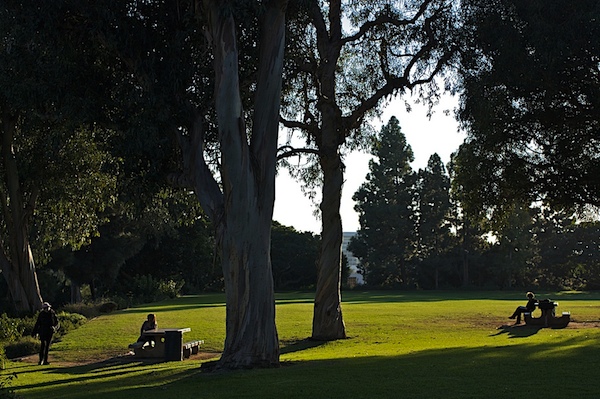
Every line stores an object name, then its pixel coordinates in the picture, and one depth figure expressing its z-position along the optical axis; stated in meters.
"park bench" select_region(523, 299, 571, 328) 28.95
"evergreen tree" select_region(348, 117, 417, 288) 89.00
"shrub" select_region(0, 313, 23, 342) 23.52
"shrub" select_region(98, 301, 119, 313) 45.06
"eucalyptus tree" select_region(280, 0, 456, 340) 26.50
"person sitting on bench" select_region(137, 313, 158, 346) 21.92
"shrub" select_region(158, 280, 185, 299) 63.97
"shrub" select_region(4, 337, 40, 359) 22.83
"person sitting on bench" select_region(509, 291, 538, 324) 30.38
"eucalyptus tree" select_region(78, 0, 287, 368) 17.78
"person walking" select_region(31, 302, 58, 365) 20.77
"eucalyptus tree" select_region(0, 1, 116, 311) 20.09
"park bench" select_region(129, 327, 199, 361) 21.08
